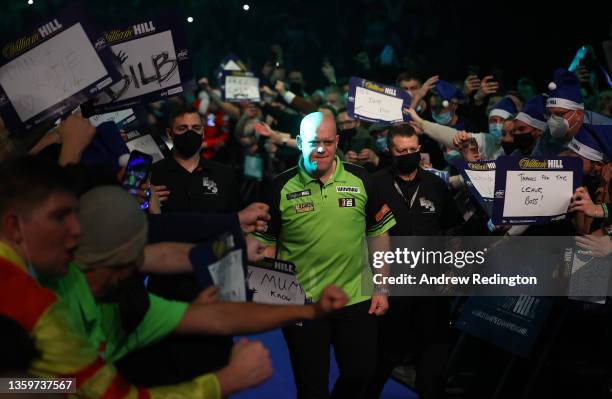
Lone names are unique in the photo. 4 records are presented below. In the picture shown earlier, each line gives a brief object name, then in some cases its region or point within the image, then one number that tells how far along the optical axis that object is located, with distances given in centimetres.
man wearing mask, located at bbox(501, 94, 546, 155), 677
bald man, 531
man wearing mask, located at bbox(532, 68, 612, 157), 597
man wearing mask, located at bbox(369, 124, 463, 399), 601
